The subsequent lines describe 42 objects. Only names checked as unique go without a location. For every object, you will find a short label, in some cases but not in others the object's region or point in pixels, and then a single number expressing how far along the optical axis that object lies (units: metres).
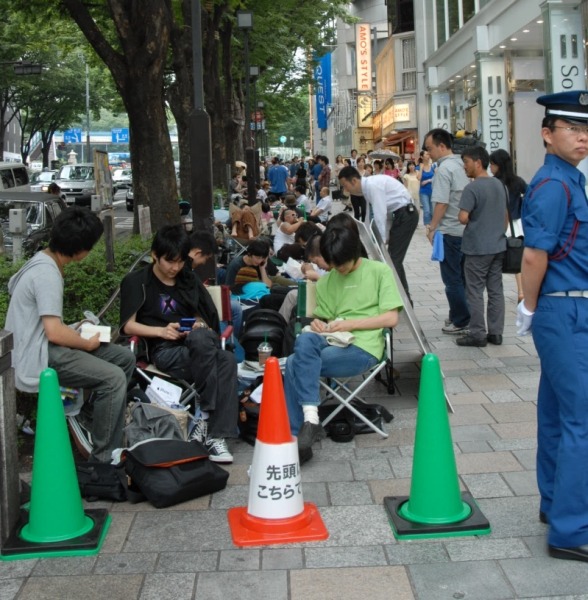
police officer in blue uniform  3.97
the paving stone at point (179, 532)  4.36
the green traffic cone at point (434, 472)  4.42
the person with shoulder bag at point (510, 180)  8.67
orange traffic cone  4.45
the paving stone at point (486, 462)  5.33
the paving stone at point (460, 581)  3.78
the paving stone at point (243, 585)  3.82
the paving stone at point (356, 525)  4.38
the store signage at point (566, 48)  17.56
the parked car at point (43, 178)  39.97
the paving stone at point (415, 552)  4.13
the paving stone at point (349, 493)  4.92
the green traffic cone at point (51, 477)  4.35
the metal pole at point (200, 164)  10.31
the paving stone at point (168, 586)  3.83
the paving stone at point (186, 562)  4.09
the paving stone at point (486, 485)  4.93
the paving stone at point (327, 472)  5.30
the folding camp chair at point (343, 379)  5.89
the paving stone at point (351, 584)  3.80
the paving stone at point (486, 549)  4.13
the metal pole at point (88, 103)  59.45
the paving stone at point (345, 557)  4.11
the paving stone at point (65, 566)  4.09
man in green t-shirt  5.59
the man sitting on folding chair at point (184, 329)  5.71
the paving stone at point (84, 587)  3.85
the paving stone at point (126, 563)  4.11
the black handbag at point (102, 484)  4.98
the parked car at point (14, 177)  25.49
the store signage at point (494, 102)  24.25
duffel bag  4.85
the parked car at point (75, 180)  38.22
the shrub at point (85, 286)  7.16
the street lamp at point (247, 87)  23.06
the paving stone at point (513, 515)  4.41
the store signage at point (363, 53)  58.16
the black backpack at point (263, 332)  7.38
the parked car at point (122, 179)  51.62
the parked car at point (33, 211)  15.76
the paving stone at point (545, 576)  3.77
